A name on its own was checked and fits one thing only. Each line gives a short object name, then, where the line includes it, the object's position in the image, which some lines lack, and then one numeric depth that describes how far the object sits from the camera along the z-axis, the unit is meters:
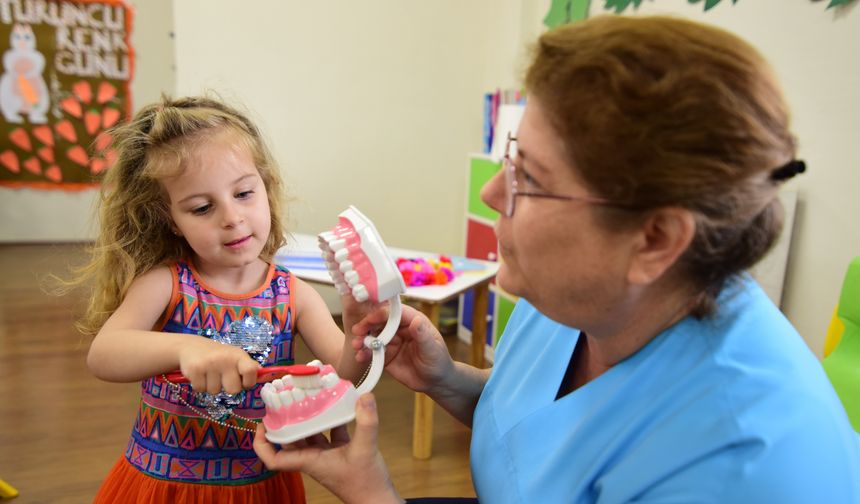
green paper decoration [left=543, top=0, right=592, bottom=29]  2.87
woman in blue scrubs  0.64
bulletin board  4.59
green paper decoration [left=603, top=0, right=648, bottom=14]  2.58
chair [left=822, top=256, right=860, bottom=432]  1.19
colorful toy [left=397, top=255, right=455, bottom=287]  2.36
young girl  1.07
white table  2.28
